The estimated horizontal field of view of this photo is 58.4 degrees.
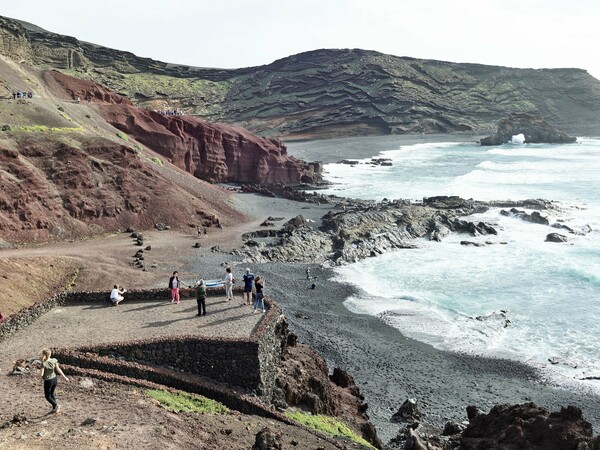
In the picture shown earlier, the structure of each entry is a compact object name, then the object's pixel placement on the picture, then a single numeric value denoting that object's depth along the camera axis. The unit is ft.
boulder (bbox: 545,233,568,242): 148.66
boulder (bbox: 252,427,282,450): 39.24
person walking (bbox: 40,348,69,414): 37.11
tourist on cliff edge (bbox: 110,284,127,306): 61.98
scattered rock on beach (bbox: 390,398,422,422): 65.77
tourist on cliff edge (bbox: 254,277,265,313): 58.80
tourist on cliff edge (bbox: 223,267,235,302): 61.57
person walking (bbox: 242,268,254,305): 60.64
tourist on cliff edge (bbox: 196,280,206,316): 58.03
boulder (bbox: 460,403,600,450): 47.24
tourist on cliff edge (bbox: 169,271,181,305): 61.57
